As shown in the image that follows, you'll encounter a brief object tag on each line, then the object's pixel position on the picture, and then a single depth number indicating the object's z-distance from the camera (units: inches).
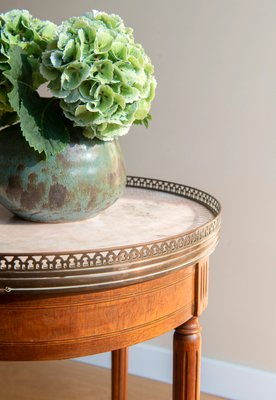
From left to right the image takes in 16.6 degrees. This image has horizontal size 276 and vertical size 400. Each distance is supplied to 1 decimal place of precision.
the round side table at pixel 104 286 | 47.4
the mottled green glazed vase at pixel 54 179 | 54.7
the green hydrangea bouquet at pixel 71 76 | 51.9
